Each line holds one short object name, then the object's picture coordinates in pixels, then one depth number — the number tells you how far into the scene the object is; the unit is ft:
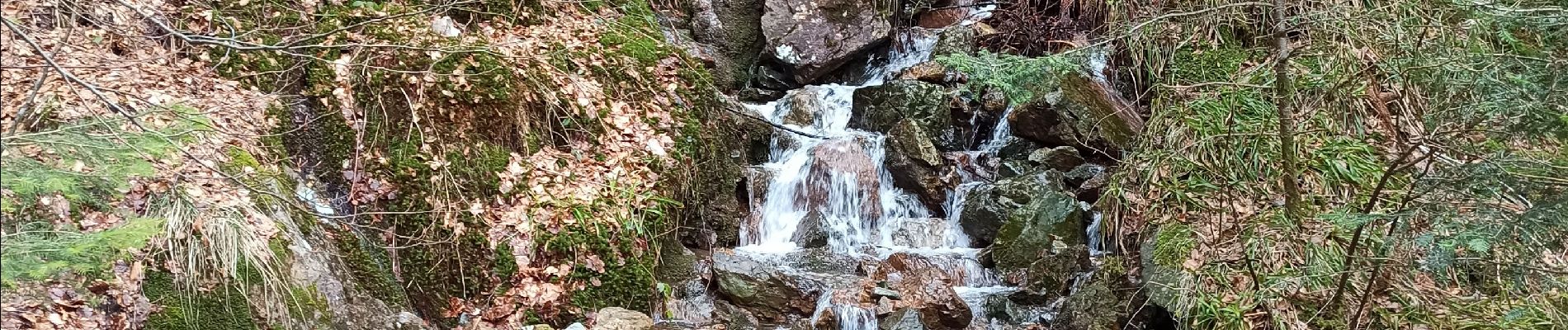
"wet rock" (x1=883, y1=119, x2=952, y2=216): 20.99
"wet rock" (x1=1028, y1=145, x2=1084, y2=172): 20.30
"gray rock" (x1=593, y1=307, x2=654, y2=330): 14.61
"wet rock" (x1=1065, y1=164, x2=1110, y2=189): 18.97
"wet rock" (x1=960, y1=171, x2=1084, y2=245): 18.19
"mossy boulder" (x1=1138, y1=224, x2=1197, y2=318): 14.48
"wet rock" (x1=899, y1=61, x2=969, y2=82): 24.86
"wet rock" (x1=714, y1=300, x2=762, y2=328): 16.16
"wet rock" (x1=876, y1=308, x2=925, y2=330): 15.39
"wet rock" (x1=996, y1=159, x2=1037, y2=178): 21.12
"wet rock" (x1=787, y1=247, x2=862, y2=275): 17.78
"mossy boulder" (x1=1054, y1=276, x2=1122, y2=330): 15.16
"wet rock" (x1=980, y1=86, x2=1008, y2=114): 22.97
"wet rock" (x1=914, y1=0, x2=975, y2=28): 28.02
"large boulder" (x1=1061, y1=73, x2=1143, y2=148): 20.20
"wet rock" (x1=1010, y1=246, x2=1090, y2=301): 16.85
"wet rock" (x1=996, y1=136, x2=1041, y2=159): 21.63
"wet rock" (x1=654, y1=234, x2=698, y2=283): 16.70
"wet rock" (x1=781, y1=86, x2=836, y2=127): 24.21
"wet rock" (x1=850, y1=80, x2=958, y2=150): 22.80
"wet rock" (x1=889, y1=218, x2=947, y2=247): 20.01
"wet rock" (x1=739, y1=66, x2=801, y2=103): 26.11
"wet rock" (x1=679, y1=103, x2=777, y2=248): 18.30
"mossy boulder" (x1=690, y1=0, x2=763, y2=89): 27.07
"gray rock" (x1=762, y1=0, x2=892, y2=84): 26.05
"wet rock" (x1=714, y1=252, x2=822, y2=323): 16.53
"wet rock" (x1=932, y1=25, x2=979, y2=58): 25.96
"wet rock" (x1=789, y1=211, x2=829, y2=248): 19.65
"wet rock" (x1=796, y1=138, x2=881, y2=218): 20.95
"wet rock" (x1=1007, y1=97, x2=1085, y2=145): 20.77
